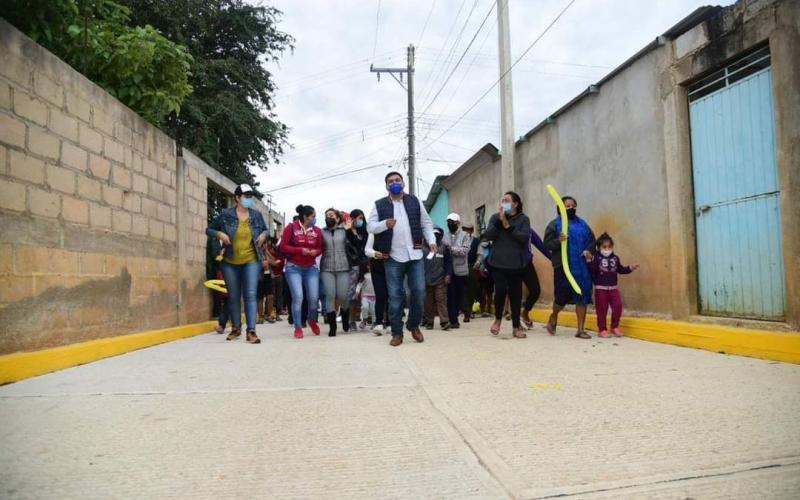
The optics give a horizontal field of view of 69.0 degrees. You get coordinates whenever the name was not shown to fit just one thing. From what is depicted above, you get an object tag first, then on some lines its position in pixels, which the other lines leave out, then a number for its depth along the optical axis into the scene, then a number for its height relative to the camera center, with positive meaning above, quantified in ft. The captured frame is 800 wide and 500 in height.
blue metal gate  17.24 +2.72
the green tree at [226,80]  53.98 +21.52
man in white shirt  20.84 +1.54
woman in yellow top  22.26 +1.46
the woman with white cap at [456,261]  29.09 +1.09
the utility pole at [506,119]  35.22 +9.90
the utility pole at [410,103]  93.15 +29.55
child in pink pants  22.06 +0.00
